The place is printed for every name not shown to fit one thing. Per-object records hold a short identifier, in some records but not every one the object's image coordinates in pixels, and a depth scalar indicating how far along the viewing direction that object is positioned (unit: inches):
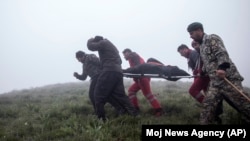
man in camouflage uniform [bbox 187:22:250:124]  229.8
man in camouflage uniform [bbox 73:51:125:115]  339.3
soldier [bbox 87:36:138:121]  317.7
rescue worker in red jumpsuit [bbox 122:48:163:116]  346.3
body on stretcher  323.3
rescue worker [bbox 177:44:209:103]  318.9
